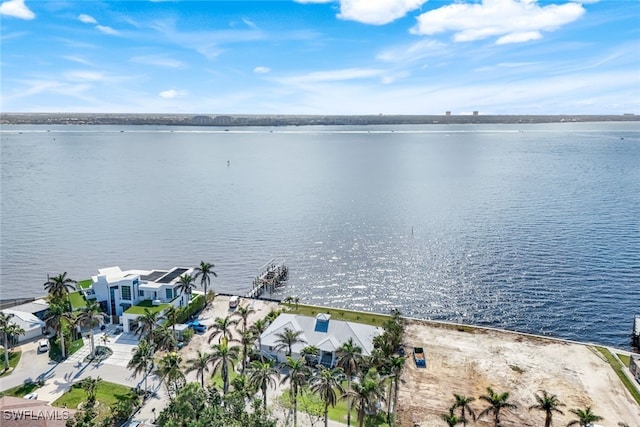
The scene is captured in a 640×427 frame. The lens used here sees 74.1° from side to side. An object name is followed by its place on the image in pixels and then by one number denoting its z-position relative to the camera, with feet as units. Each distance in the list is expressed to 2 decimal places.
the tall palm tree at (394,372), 118.29
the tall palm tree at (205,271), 197.77
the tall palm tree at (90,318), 150.09
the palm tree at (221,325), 147.43
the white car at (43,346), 156.91
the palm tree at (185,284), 185.37
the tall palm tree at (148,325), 141.18
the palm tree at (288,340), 141.38
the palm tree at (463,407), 113.91
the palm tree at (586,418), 104.65
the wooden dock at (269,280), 223.16
